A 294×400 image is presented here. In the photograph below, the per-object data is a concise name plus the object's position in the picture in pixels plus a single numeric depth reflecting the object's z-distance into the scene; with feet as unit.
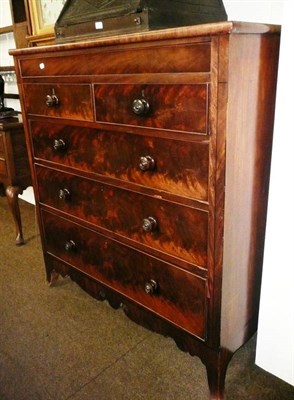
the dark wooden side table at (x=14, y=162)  7.02
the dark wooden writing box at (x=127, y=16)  3.61
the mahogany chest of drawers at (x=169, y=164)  3.06
